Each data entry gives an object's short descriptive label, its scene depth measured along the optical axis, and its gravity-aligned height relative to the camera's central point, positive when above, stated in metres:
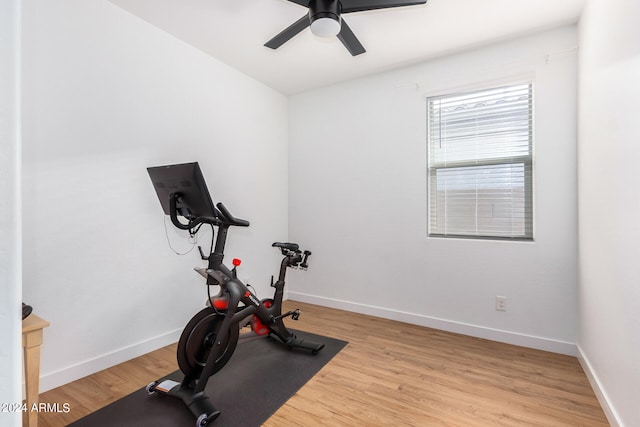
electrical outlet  2.74 -0.82
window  2.73 +0.44
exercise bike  1.76 -0.63
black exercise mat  1.73 -1.16
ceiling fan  1.87 +1.24
